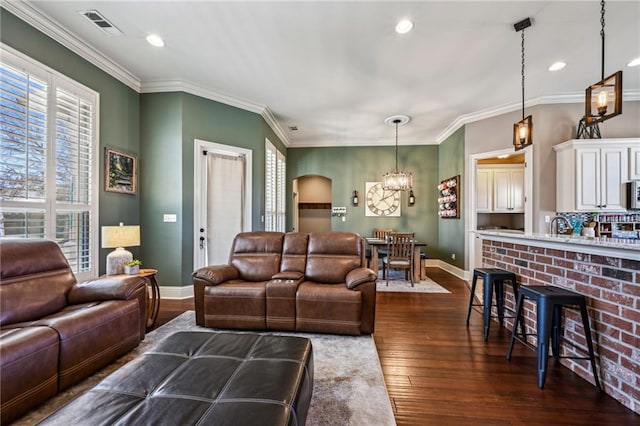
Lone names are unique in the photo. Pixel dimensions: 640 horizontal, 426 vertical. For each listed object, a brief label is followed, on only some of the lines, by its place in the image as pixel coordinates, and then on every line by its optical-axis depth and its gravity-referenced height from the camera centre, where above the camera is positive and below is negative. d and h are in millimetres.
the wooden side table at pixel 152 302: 2814 -977
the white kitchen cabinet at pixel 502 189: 6305 +607
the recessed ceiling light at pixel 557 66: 3332 +1900
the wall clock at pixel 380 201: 6809 +333
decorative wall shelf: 5522 +363
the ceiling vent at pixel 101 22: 2573 +1935
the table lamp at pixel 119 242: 2543 -286
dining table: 4891 -774
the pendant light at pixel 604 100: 1910 +882
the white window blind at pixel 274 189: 5270 +548
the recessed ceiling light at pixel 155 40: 2900 +1927
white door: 4078 +235
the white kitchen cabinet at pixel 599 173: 3846 +610
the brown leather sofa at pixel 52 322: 1473 -749
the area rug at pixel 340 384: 1562 -1209
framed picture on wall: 3395 +558
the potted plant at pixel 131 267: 2660 -552
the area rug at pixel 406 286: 4387 -1257
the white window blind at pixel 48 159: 2365 +542
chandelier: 5386 +722
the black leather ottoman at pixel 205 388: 1005 -778
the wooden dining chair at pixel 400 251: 4688 -661
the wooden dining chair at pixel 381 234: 5293 -495
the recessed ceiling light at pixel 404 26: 2619 +1890
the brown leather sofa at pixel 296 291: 2660 -803
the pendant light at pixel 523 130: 2634 +906
